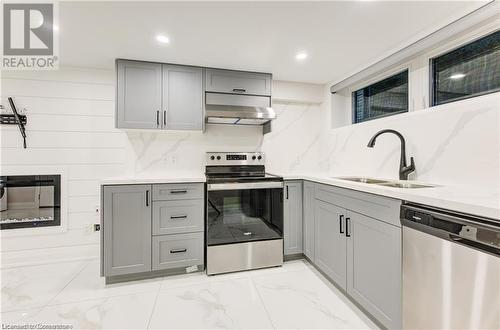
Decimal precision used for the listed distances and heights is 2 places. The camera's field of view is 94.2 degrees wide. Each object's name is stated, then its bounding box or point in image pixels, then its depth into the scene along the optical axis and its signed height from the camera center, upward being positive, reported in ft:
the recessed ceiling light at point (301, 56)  7.48 +3.59
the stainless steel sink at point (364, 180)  6.73 -0.45
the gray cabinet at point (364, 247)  4.52 -1.92
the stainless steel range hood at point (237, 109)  8.32 +2.06
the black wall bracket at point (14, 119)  7.83 +1.54
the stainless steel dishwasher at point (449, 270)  3.04 -1.56
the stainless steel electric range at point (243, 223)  7.36 -1.93
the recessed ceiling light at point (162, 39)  6.45 +3.56
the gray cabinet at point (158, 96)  7.87 +2.41
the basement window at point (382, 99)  7.47 +2.42
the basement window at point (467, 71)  5.19 +2.33
